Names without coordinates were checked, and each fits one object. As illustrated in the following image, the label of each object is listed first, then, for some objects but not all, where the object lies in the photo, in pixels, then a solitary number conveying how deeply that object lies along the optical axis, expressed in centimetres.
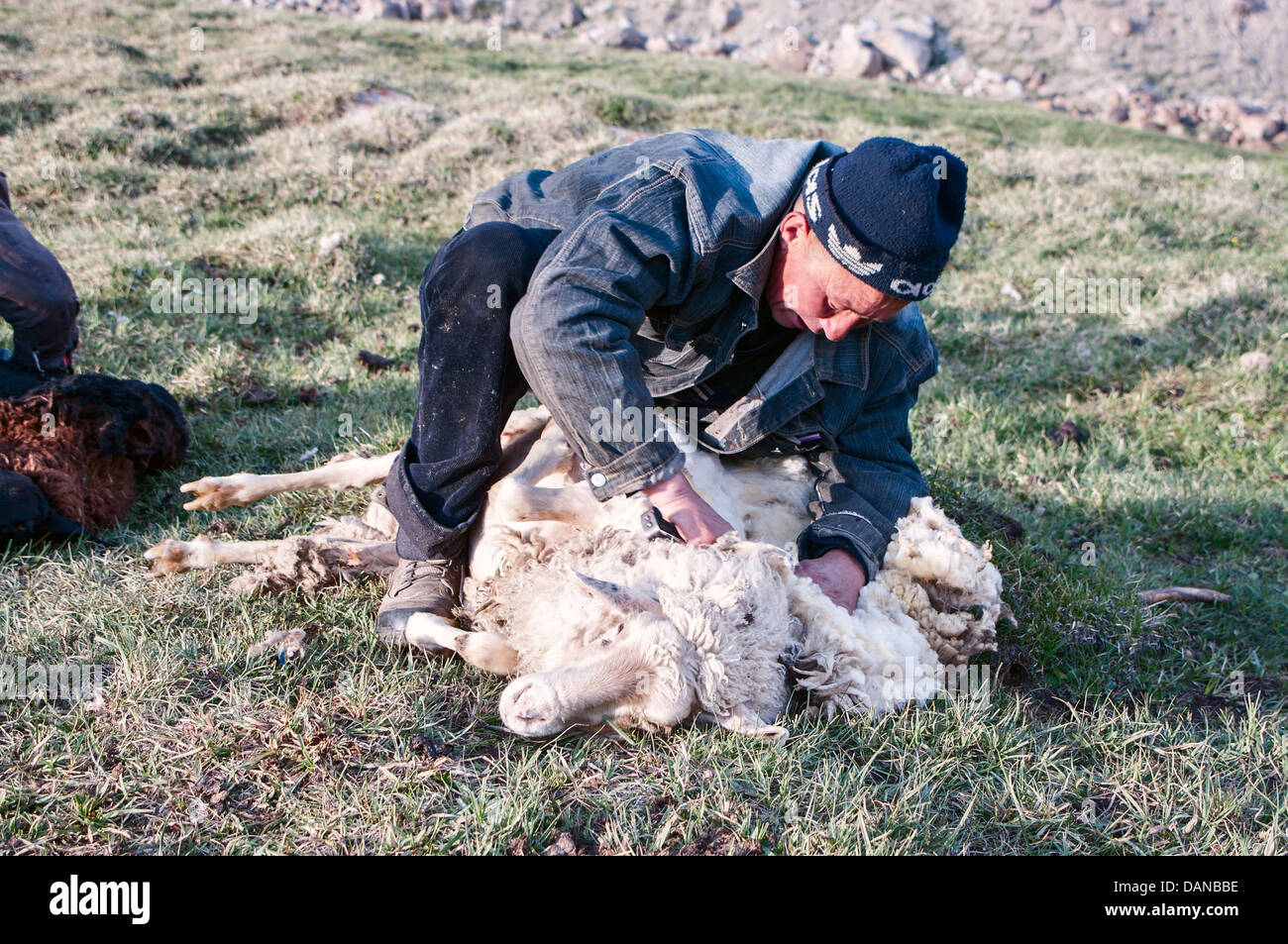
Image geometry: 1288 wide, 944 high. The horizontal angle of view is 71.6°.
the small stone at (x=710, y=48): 2348
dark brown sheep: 333
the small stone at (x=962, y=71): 2297
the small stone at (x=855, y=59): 2141
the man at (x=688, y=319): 246
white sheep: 226
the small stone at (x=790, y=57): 2116
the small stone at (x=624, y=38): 2291
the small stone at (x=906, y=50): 2302
